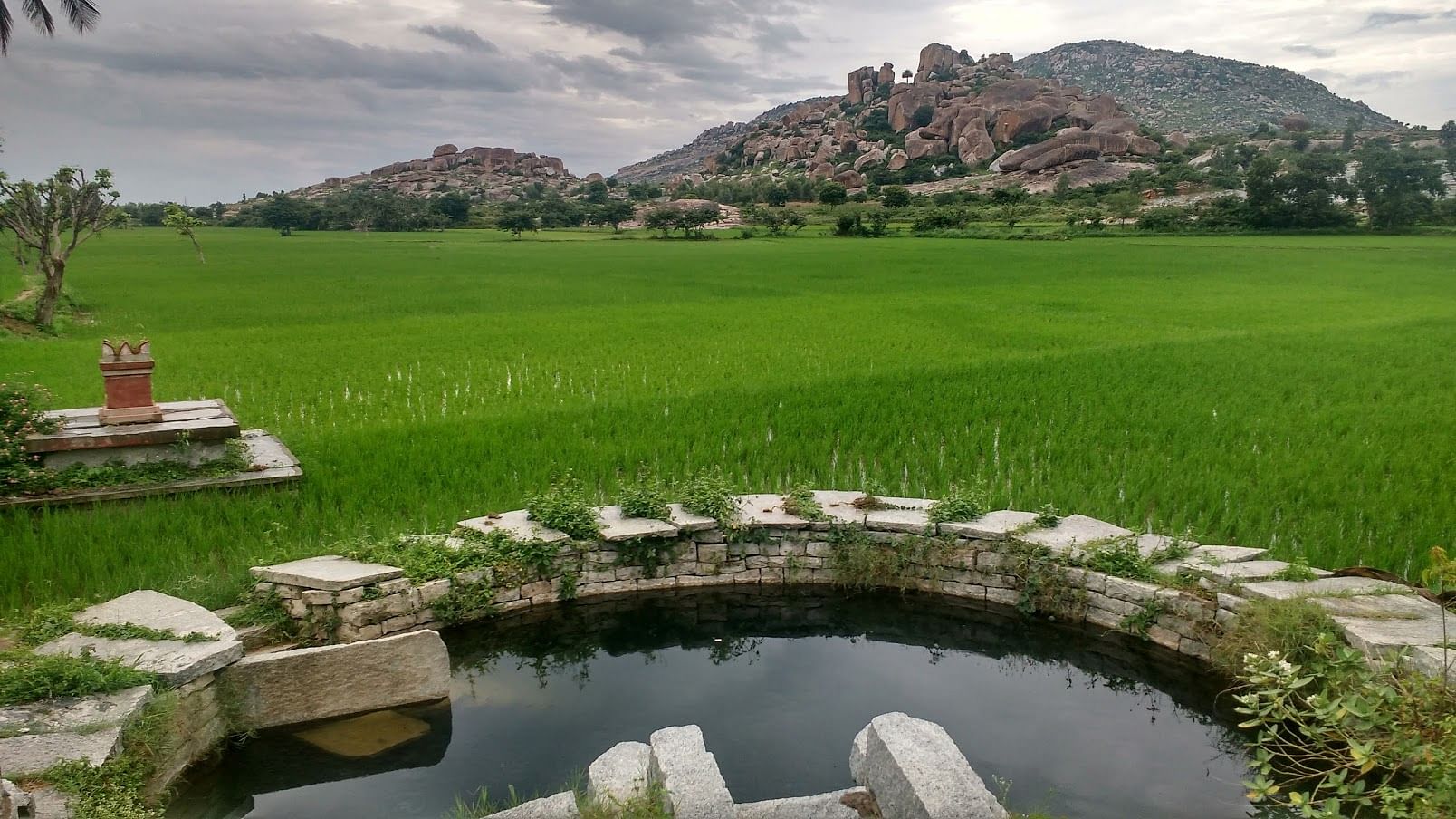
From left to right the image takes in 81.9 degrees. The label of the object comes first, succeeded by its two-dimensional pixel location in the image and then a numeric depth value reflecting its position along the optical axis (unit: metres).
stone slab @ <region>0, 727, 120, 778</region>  3.23
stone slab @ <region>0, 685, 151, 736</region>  3.46
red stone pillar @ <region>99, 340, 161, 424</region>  6.92
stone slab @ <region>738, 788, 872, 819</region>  3.25
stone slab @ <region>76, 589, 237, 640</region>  4.29
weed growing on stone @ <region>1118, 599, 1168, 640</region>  5.21
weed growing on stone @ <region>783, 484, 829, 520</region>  5.98
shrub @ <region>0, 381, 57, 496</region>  6.31
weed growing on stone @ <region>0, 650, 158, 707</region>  3.63
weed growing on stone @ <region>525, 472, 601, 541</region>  5.79
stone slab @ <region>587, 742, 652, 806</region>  3.37
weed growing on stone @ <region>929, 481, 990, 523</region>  5.91
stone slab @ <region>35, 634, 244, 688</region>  3.90
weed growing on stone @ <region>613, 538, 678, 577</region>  5.89
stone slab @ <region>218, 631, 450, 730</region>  4.22
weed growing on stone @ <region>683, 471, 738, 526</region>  6.01
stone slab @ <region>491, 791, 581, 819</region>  3.10
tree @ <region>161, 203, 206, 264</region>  25.78
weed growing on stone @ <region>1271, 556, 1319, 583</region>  5.00
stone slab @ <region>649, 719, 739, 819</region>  3.17
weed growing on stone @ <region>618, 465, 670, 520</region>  6.04
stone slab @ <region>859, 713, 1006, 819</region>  3.12
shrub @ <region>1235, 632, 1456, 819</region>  3.01
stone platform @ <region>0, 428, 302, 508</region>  6.27
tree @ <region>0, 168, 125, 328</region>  16.88
